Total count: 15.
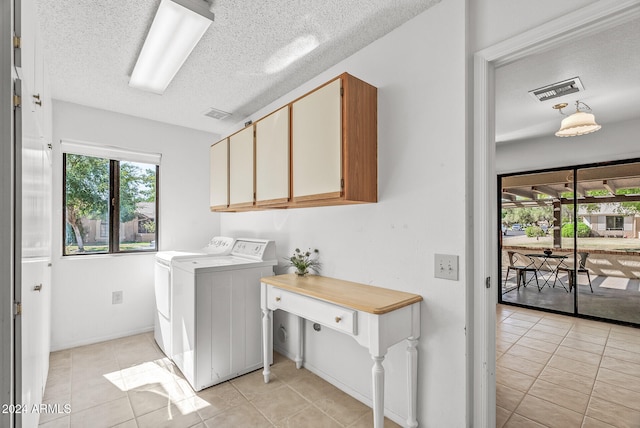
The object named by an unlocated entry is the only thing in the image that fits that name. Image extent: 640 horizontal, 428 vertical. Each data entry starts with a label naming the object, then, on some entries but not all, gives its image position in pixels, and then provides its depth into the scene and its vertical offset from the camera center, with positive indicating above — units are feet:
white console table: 5.15 -1.88
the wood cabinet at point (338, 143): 6.06 +1.54
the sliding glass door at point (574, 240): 12.21 -1.18
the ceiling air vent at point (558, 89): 8.70 +3.82
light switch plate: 5.34 -0.94
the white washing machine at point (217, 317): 7.48 -2.68
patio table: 14.21 -2.42
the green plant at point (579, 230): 13.19 -0.72
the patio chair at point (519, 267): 15.88 -2.80
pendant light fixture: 8.86 +2.71
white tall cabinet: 3.57 +0.09
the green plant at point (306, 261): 7.98 -1.26
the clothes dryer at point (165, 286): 8.87 -2.20
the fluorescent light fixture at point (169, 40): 5.40 +3.67
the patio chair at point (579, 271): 13.29 -2.52
